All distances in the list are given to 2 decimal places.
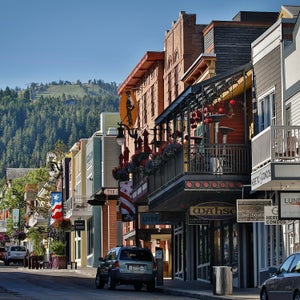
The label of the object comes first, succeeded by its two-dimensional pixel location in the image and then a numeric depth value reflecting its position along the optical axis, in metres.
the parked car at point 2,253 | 98.69
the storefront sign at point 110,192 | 67.75
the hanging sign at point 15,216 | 114.45
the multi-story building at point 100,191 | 71.06
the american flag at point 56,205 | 82.19
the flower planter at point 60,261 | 75.34
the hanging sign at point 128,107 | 57.47
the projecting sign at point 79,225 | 74.38
